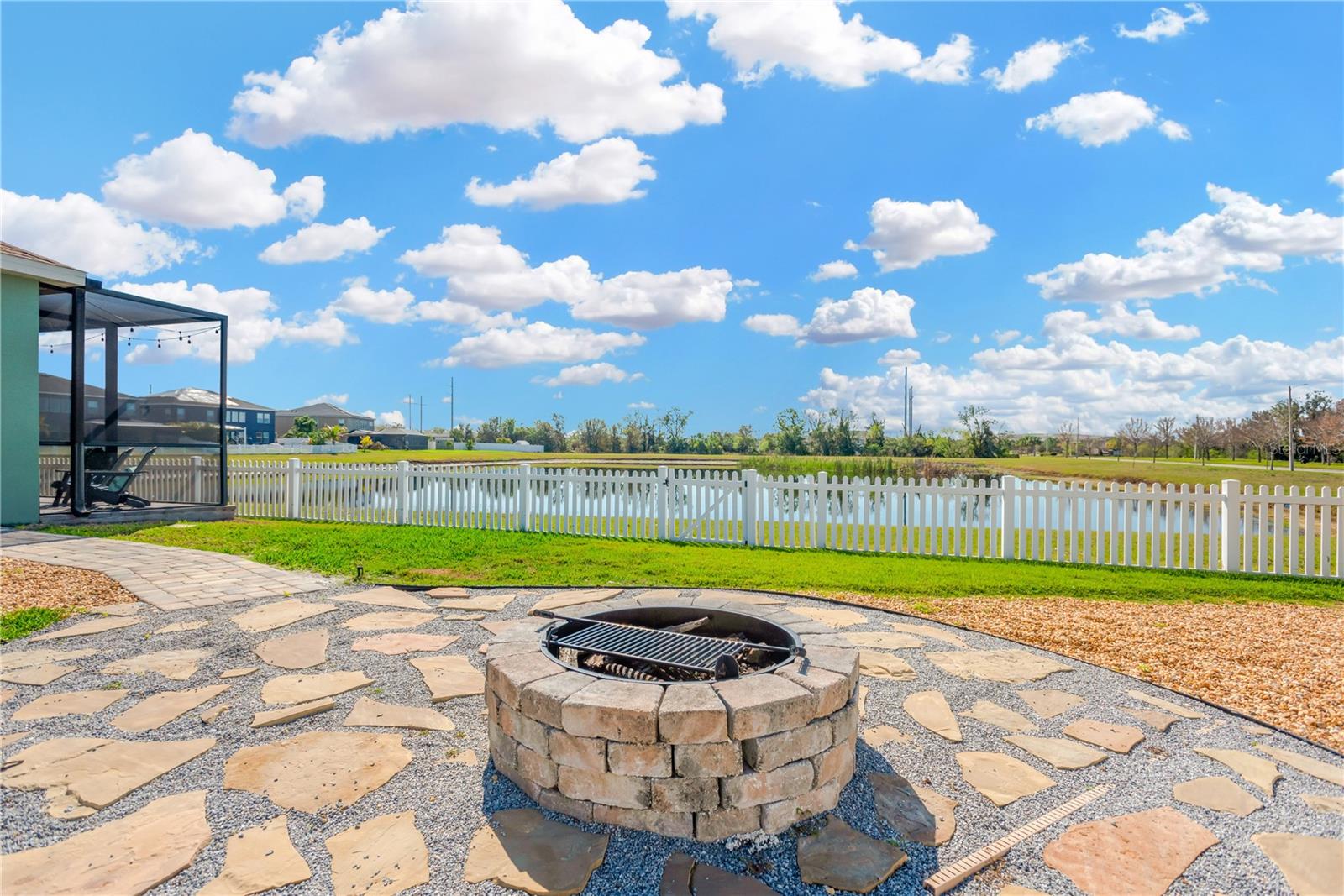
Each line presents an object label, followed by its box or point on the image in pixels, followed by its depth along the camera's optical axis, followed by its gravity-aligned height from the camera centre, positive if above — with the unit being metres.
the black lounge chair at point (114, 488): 9.95 -0.72
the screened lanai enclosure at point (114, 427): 9.47 +0.21
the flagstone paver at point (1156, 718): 3.29 -1.33
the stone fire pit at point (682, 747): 2.30 -1.07
